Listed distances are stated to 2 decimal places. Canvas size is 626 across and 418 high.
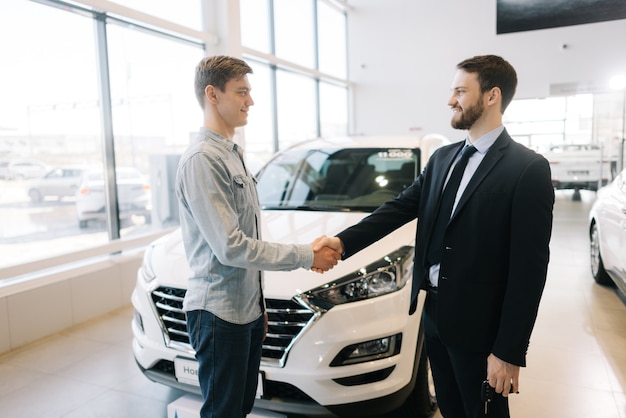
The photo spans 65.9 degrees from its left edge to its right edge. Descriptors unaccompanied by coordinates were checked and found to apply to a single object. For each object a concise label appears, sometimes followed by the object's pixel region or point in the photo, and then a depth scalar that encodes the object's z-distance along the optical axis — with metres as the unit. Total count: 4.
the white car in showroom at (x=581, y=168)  9.95
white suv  1.95
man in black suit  1.34
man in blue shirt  1.45
